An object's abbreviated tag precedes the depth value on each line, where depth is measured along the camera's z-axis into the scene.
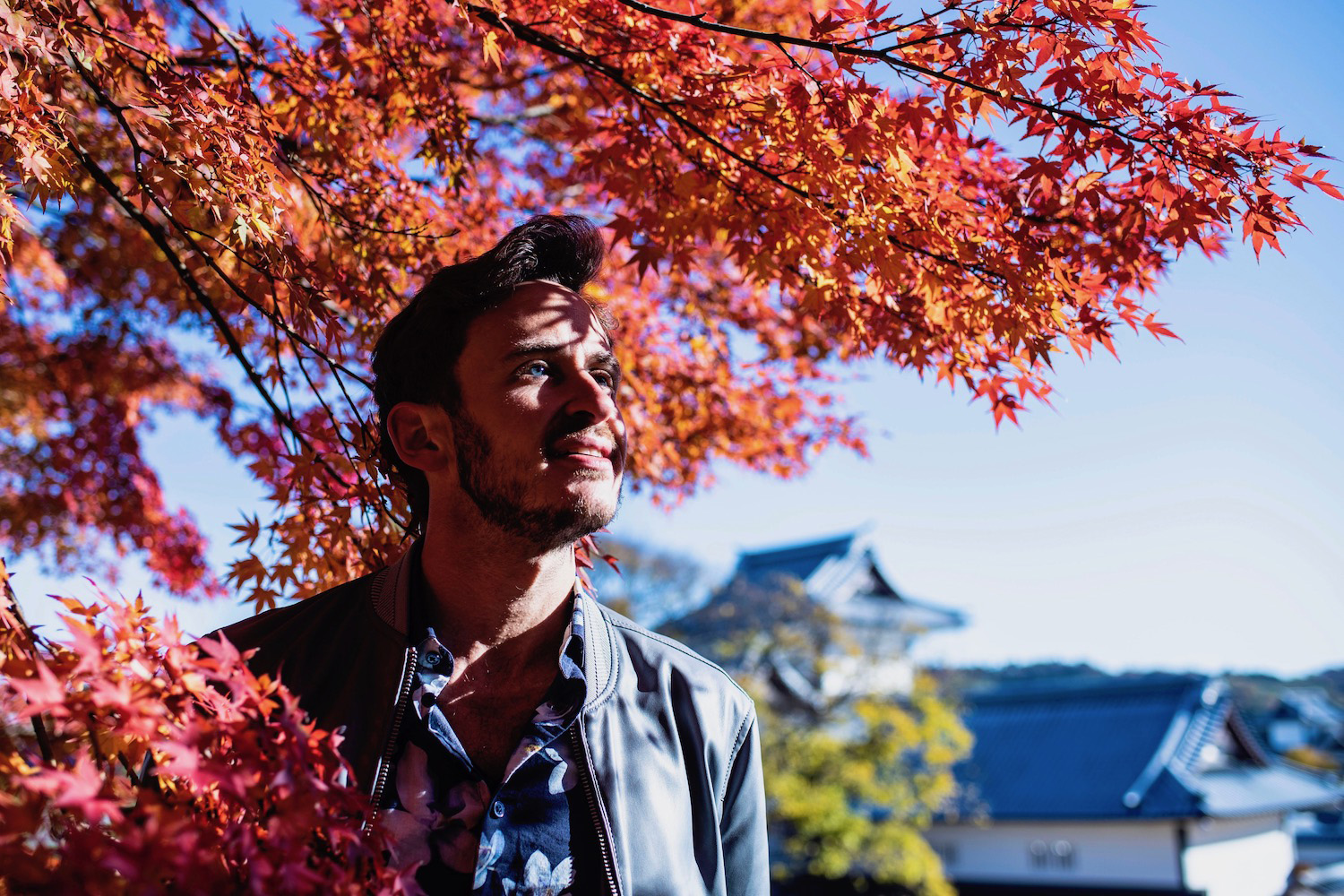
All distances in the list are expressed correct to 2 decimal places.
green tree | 13.92
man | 1.65
